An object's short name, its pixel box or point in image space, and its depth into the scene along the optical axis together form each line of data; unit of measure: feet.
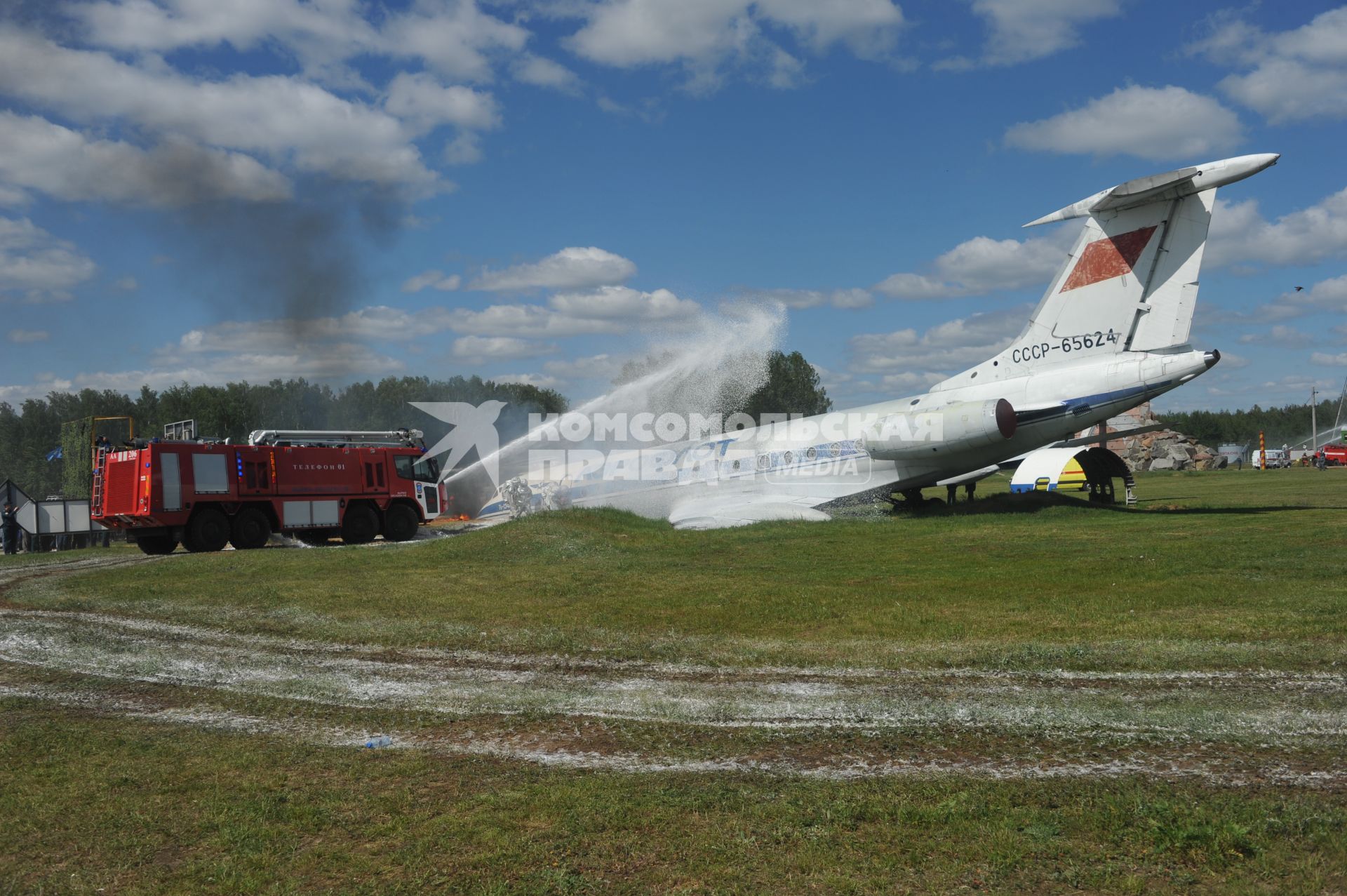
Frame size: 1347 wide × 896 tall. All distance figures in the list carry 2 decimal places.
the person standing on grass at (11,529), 104.27
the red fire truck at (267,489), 76.64
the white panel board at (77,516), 107.45
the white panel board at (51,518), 105.40
